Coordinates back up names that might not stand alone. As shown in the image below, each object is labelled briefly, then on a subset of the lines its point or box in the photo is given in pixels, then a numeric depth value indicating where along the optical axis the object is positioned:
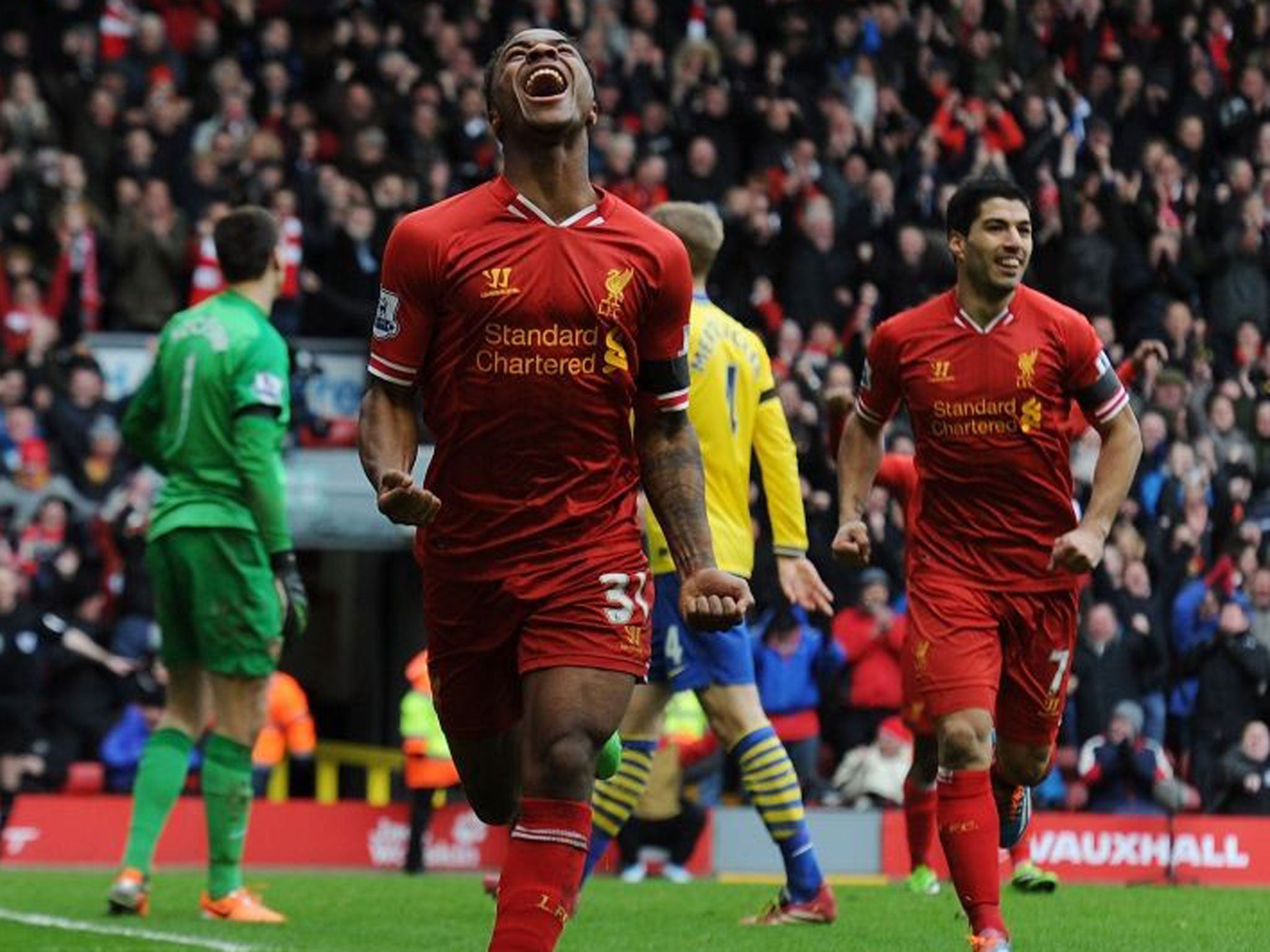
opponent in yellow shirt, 10.57
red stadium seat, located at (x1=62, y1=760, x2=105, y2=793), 17.31
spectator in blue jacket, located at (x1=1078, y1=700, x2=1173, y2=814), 17.56
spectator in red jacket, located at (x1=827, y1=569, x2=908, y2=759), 18.03
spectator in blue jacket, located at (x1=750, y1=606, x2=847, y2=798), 17.34
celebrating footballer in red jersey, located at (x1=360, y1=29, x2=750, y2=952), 7.05
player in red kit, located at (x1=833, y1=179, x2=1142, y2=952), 9.60
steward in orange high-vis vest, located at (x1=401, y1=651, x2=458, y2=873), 16.50
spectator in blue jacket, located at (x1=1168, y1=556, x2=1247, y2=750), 19.03
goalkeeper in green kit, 10.77
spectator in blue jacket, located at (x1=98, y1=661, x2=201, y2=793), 17.59
